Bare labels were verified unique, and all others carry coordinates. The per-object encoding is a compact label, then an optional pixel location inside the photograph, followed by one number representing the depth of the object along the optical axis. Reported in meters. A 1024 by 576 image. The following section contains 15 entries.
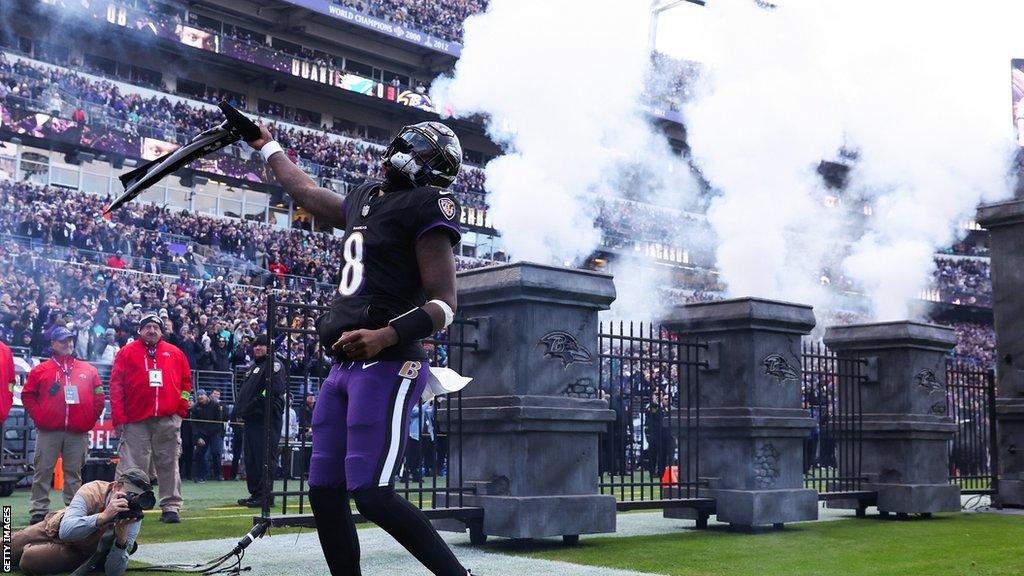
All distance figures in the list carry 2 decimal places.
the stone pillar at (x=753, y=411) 9.49
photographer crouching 6.16
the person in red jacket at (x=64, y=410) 10.09
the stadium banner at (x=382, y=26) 42.66
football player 4.03
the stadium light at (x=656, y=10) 41.84
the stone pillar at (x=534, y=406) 7.70
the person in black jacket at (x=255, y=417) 11.92
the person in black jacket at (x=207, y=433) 16.78
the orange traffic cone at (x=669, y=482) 9.30
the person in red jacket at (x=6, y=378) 10.29
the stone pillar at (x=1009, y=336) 12.70
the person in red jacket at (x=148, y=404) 10.09
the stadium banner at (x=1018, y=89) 57.16
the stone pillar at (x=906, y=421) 11.20
